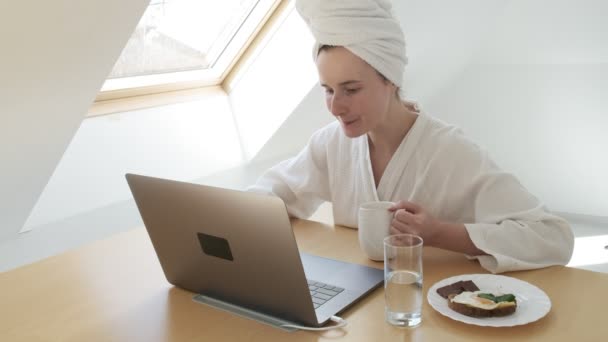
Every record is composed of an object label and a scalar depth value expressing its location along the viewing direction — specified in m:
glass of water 1.11
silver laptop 1.09
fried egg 1.12
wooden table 1.09
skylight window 2.86
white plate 1.09
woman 1.34
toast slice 1.11
